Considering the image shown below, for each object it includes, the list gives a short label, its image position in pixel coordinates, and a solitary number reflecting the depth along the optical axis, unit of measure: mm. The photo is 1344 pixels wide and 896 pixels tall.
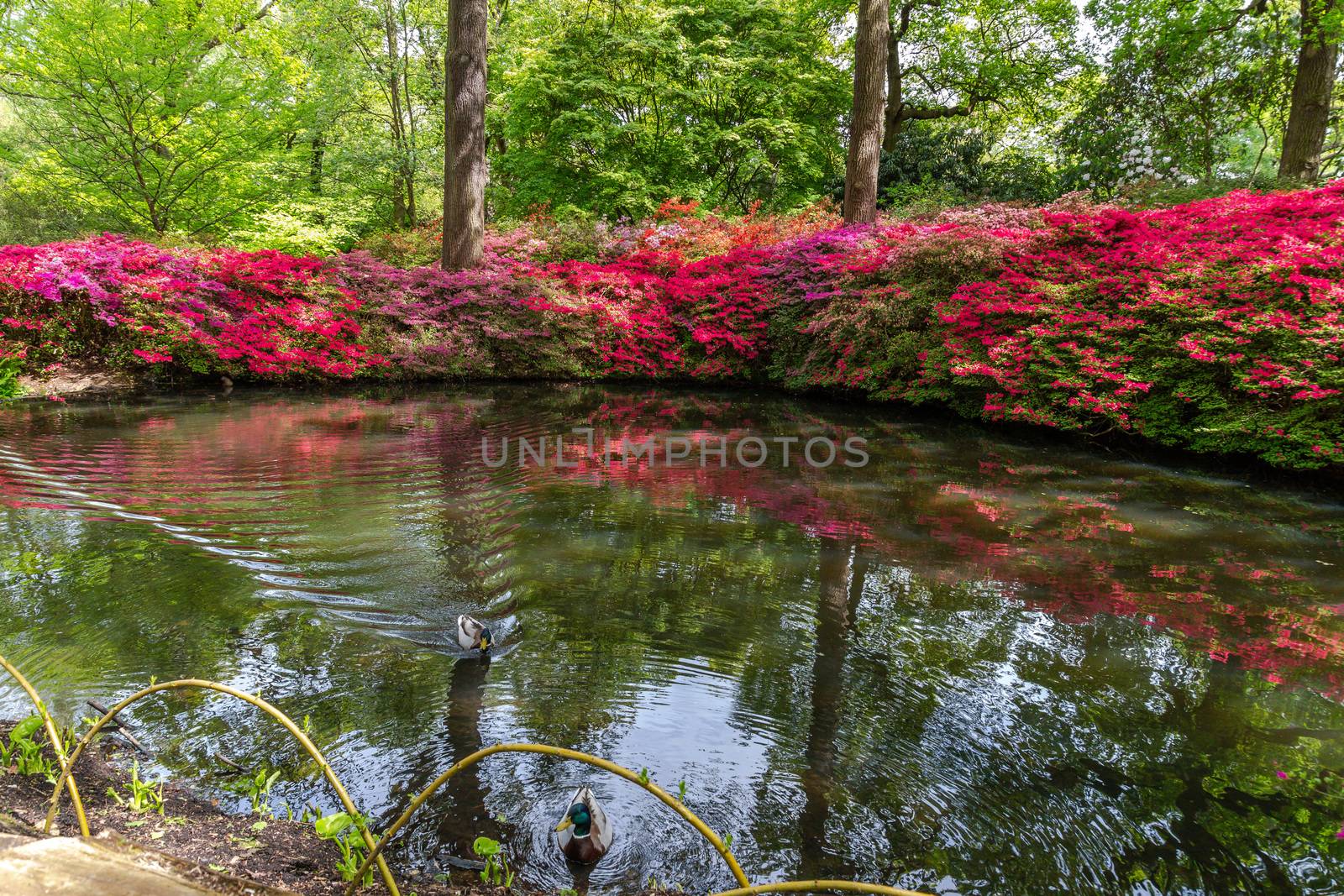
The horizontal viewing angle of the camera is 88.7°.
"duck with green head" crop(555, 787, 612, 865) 2023
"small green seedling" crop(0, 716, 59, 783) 2158
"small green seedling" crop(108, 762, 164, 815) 2051
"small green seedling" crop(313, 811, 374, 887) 1694
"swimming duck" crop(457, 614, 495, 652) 3104
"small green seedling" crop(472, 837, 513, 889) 1921
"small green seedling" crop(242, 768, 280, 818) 2141
